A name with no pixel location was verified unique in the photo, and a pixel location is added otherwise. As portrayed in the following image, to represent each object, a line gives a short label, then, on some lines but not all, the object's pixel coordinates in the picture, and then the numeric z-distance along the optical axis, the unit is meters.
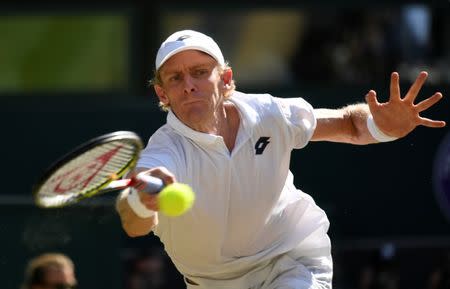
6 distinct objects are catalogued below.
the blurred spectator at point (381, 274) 18.61
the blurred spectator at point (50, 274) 13.38
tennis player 9.90
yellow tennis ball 8.16
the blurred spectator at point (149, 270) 17.78
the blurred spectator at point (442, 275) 16.83
